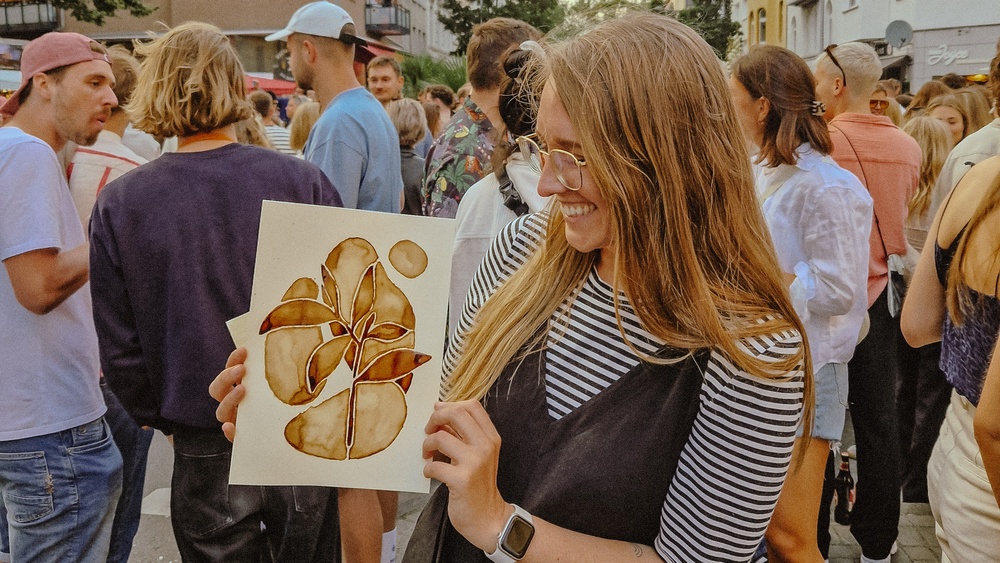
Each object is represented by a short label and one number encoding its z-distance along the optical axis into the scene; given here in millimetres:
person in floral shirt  3172
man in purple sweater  2191
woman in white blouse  2738
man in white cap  3631
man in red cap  2260
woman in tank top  1688
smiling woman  1228
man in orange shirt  3393
